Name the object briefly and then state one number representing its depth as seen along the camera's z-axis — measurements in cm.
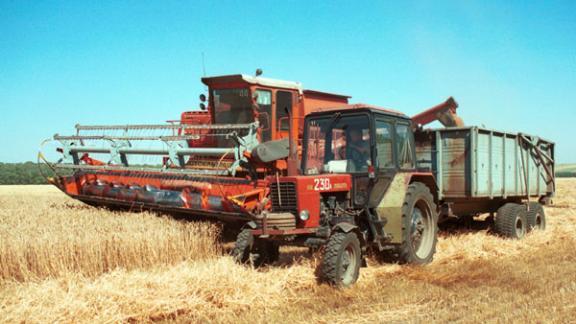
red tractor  692
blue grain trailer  1030
